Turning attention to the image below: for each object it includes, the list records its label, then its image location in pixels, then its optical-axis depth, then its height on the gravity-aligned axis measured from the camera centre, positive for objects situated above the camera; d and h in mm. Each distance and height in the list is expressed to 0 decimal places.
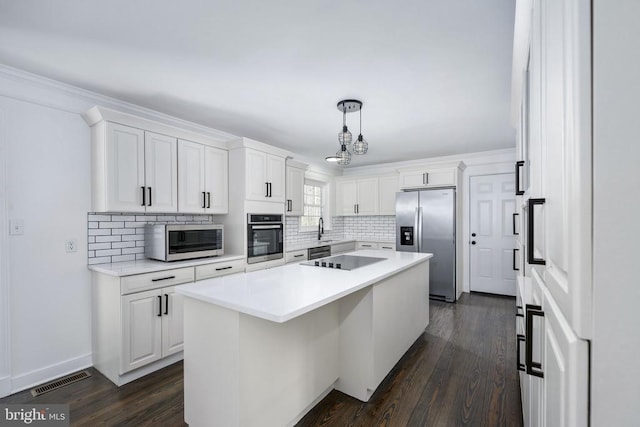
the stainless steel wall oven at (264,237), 3674 -344
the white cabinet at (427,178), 4902 +542
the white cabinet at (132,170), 2660 +386
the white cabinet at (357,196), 5953 +278
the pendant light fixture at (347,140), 2766 +644
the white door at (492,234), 4961 -410
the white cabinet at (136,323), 2490 -980
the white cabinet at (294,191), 4699 +310
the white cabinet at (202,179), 3244 +365
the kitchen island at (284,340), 1601 -828
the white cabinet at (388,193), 5734 +326
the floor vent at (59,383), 2377 -1410
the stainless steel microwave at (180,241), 2955 -313
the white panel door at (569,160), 477 +93
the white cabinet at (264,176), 3664 +435
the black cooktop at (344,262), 2552 -477
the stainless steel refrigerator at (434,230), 4805 -336
